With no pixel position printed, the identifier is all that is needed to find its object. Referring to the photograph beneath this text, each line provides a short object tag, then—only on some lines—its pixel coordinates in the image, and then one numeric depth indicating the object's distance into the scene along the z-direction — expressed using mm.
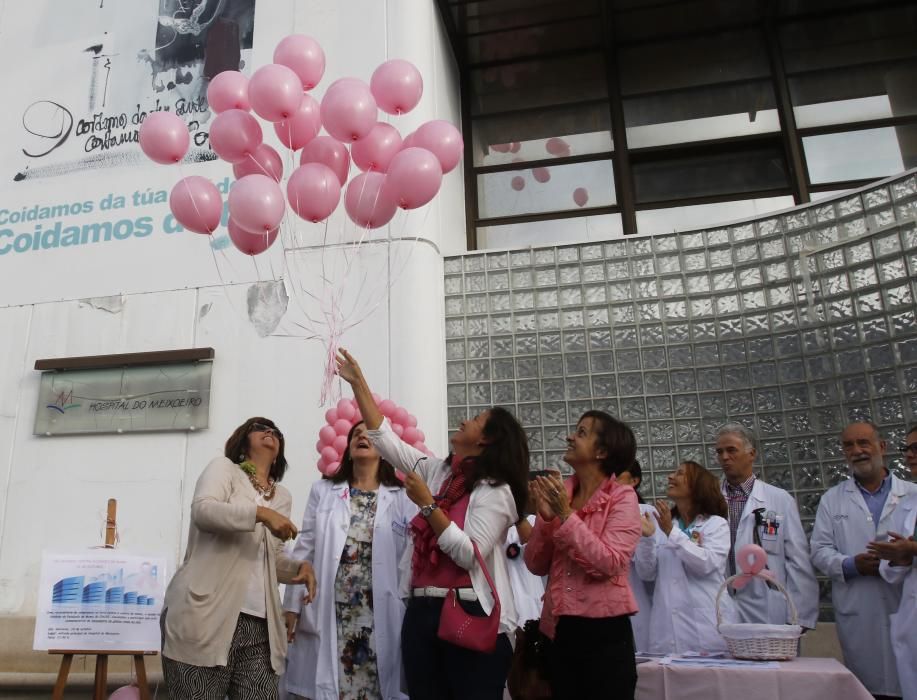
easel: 3564
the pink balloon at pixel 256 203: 3604
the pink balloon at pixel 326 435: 4148
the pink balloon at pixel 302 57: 4039
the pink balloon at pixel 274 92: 3715
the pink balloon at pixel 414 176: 3643
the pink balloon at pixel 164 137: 3959
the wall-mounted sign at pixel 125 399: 5336
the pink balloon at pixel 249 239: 3922
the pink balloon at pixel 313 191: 3766
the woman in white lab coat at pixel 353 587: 2662
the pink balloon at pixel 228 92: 3996
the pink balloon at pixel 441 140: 3879
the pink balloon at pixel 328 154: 4020
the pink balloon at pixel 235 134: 3832
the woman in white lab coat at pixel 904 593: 2980
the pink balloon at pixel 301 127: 3994
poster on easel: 3570
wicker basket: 2463
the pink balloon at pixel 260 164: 4008
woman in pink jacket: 2121
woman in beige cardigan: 2453
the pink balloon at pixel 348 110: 3697
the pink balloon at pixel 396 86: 3910
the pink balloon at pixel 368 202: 3922
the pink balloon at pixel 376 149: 3945
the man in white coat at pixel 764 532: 3520
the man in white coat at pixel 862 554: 3318
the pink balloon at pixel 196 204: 3906
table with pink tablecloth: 2242
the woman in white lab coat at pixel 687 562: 3238
